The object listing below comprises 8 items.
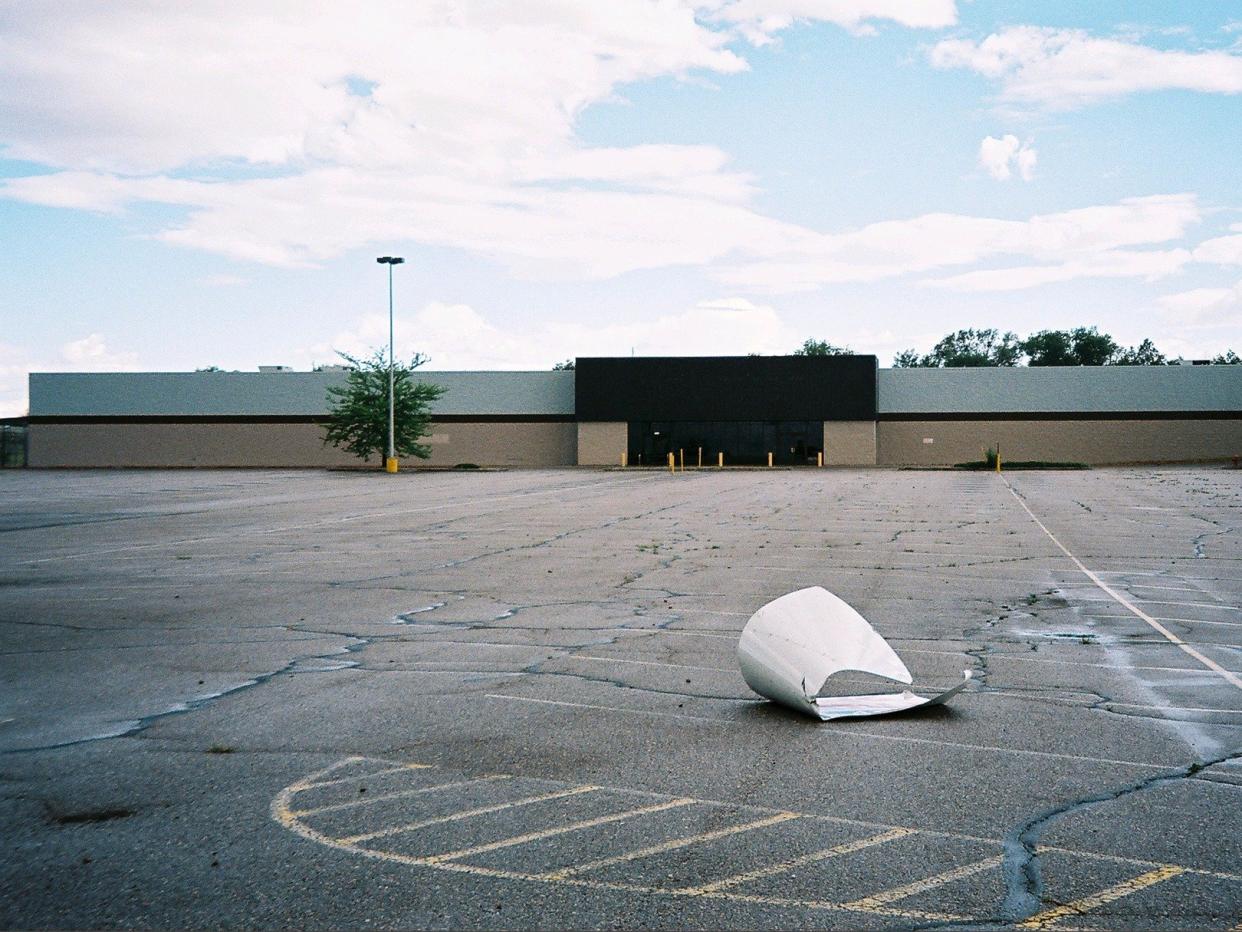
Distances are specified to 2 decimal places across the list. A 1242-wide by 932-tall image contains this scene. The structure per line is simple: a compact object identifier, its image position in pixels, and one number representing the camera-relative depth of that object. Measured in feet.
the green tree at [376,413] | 198.70
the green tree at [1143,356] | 447.01
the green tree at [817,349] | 478.96
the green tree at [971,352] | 477.36
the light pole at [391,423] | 182.19
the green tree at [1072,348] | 431.84
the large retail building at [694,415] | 217.56
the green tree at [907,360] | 500.33
